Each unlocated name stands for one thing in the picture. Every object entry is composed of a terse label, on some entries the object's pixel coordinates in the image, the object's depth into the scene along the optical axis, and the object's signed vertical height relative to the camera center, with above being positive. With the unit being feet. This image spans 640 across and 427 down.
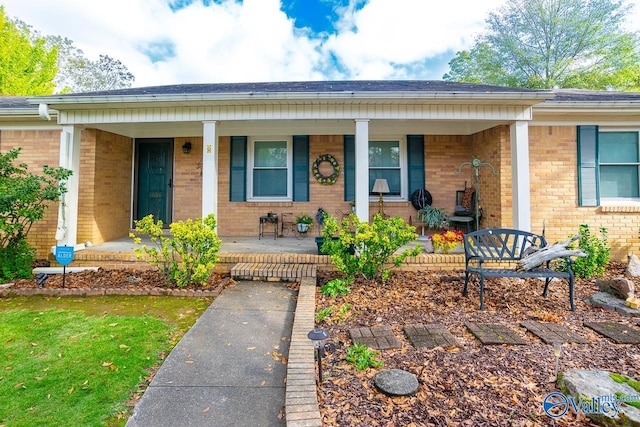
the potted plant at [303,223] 22.62 -0.16
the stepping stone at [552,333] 9.10 -3.40
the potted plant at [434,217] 21.95 +0.33
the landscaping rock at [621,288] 12.05 -2.60
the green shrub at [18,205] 14.66 +0.67
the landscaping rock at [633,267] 15.93 -2.28
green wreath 23.27 +3.81
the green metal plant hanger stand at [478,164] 18.48 +3.43
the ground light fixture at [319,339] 6.66 -2.54
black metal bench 12.09 -1.49
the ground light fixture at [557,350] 6.81 -2.81
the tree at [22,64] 43.34 +23.03
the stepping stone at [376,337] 8.80 -3.46
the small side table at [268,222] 23.08 -0.11
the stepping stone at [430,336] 8.84 -3.44
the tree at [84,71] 70.21 +35.66
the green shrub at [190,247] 13.82 -1.23
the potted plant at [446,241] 17.20 -1.09
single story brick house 16.69 +4.62
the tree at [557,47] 52.21 +32.61
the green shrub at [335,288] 13.24 -2.92
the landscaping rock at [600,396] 5.56 -3.40
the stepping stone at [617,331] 9.16 -3.39
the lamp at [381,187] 22.03 +2.45
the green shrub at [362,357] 7.68 -3.50
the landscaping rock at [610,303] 11.23 -3.10
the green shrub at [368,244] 13.92 -1.06
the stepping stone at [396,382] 6.59 -3.56
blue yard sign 13.99 -1.59
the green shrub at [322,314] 10.75 -3.30
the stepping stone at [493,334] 8.96 -3.41
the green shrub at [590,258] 15.32 -1.77
